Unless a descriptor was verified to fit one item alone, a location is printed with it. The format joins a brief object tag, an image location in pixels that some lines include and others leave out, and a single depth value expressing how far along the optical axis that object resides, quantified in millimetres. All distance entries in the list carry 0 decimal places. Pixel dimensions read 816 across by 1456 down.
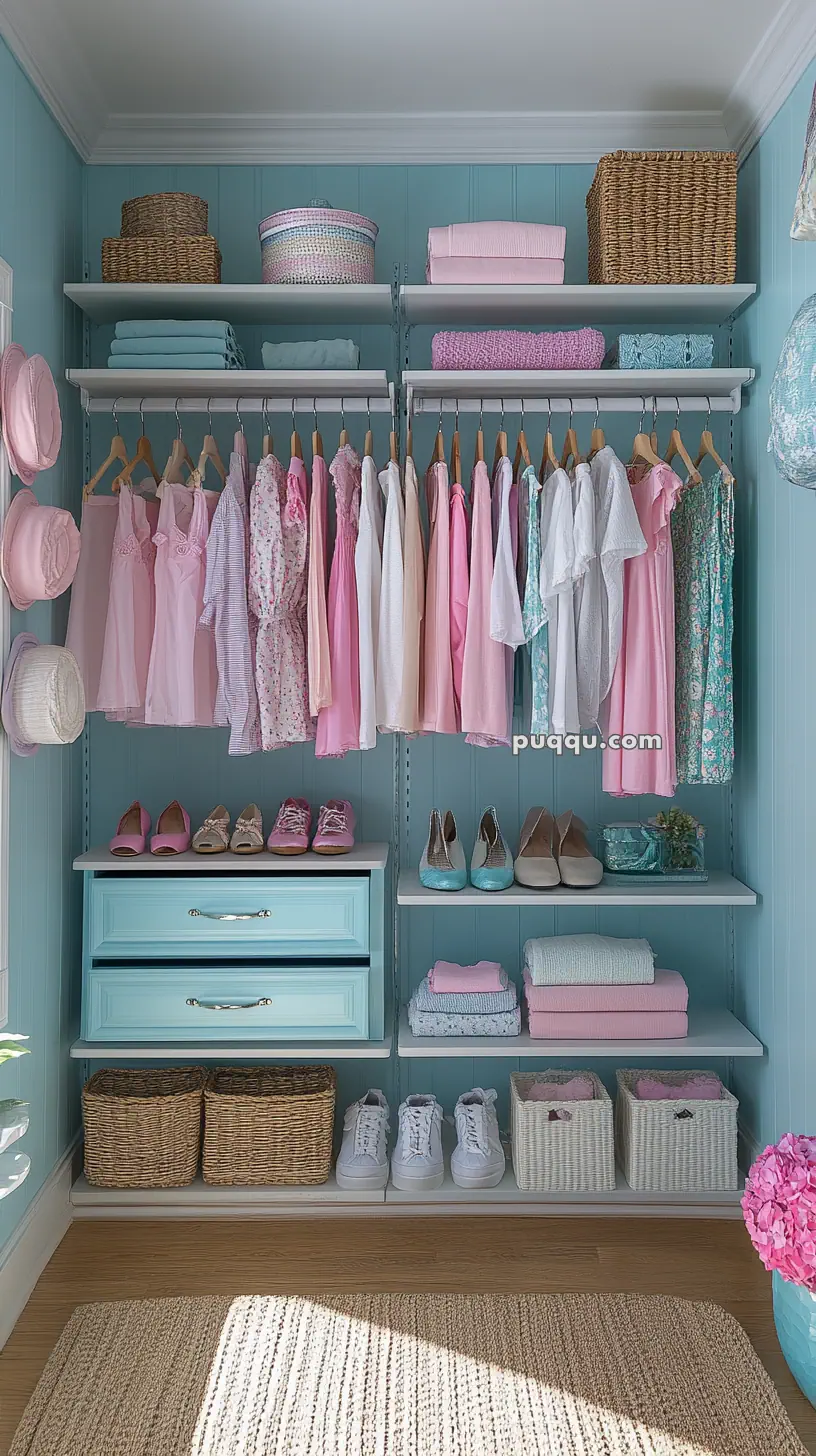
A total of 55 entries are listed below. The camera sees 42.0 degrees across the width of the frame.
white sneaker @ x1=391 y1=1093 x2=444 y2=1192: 2734
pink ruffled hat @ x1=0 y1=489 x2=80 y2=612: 2215
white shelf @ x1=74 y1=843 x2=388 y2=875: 2781
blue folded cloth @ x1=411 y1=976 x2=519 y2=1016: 2824
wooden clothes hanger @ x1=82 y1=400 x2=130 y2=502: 2738
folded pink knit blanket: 2723
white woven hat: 2203
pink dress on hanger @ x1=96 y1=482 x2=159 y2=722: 2697
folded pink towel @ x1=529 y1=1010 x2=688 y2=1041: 2793
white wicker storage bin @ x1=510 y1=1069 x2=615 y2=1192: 2730
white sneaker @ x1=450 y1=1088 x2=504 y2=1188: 2732
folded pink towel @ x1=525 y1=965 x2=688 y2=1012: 2791
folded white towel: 2799
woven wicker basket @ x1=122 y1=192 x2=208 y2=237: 2736
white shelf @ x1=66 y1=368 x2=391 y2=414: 2697
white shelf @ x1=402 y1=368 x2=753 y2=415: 2693
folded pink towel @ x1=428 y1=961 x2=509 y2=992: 2826
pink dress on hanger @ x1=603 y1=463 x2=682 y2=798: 2674
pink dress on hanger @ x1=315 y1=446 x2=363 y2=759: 2715
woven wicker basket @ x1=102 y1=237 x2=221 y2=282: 2734
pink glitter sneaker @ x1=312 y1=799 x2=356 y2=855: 2838
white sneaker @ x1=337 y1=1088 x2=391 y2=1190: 2760
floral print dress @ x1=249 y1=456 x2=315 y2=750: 2674
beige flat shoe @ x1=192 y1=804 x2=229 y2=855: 2869
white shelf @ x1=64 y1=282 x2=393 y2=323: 2699
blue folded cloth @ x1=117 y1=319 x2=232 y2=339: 2729
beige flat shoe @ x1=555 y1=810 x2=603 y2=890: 2828
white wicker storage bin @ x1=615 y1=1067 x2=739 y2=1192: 2736
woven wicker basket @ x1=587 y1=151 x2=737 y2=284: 2680
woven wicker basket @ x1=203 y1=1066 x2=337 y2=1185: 2779
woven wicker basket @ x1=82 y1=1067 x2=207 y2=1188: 2770
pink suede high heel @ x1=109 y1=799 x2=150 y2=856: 2863
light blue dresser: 2801
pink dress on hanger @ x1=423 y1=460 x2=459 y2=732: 2693
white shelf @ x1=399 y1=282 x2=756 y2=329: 2689
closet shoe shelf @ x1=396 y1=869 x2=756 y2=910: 2750
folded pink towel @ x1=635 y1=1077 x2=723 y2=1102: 2793
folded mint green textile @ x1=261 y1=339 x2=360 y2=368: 2756
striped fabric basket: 2686
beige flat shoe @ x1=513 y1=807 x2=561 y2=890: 2828
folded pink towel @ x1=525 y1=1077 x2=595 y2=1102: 2869
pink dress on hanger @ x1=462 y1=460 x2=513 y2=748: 2670
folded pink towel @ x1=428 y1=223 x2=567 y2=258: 2686
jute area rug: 1932
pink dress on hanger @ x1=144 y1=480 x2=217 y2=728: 2717
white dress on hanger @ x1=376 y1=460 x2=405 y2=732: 2666
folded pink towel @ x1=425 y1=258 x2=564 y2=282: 2699
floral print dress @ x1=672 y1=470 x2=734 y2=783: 2695
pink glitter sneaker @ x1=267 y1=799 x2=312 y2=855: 2830
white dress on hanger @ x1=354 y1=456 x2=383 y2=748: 2652
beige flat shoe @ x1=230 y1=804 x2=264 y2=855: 2885
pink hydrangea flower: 1914
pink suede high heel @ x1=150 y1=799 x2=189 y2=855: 2863
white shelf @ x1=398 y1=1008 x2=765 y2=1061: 2734
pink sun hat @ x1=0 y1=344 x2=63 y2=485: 2168
